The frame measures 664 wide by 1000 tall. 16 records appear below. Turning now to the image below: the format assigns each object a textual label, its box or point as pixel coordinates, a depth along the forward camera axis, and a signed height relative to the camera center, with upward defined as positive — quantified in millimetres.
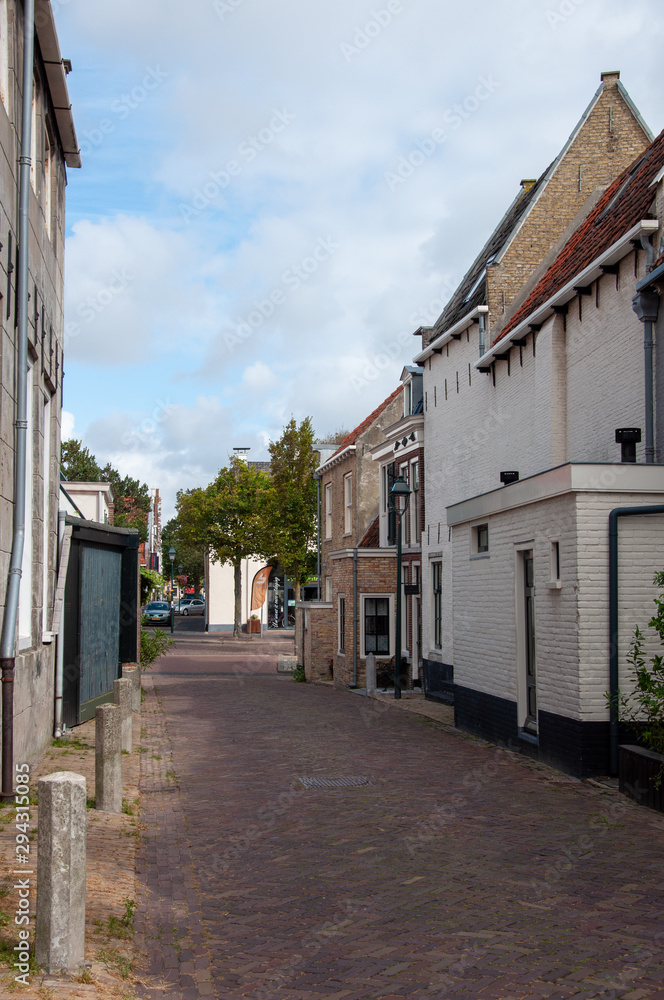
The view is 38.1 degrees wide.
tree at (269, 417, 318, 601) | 41562 +3522
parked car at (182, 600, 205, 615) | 79625 -2781
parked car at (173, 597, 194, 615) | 79312 -2465
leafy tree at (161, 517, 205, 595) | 84181 +1213
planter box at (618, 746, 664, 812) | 8562 -1860
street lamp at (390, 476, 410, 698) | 21125 +1619
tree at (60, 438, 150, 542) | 68625 +7741
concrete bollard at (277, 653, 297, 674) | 30812 -2886
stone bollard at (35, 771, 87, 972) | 4480 -1412
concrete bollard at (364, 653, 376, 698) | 22297 -2310
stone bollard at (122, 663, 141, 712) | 15883 -1791
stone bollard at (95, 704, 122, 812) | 8336 -1678
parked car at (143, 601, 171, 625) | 64375 -2586
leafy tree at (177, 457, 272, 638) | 46250 +2931
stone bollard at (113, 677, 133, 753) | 11819 -1575
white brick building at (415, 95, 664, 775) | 10141 +999
